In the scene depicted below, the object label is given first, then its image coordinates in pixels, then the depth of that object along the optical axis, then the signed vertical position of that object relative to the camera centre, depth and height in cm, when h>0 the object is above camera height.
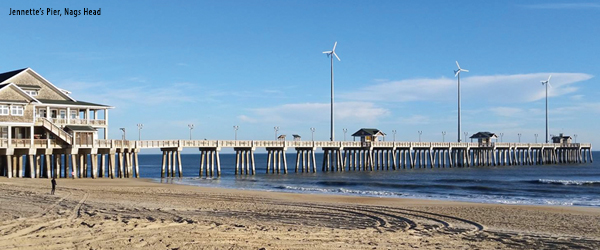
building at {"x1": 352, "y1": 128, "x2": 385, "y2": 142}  7300 +47
